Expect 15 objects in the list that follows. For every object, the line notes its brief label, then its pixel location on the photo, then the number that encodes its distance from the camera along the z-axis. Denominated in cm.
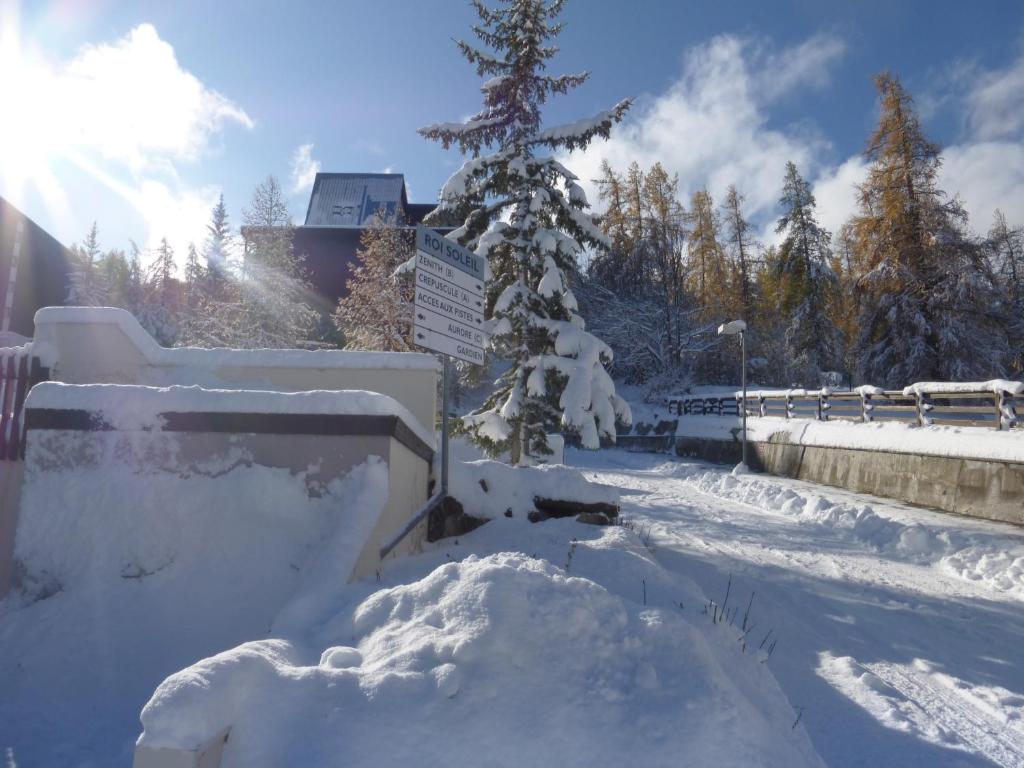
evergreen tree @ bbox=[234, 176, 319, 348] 2591
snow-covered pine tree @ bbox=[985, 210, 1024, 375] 2273
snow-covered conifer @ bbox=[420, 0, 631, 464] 1316
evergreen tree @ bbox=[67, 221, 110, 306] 3800
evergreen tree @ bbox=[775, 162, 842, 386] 3472
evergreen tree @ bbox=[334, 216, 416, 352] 2520
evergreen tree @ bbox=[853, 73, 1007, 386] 2200
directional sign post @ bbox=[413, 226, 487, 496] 502
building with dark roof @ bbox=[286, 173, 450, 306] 4194
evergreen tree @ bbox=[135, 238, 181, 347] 3591
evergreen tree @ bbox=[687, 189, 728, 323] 4416
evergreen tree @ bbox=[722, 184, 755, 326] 4372
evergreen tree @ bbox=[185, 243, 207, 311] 3328
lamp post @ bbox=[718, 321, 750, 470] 2033
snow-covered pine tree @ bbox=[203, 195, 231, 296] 3250
